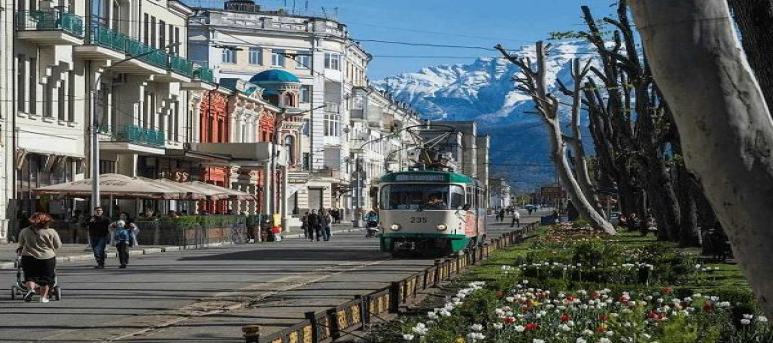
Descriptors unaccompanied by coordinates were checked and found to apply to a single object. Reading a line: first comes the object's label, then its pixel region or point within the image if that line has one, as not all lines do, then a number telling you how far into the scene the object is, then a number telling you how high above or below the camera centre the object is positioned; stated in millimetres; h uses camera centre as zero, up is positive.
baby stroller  20281 -1067
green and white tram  35312 +238
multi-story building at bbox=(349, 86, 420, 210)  112375 +8398
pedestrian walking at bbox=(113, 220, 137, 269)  30906 -525
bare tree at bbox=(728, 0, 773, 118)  11461 +1696
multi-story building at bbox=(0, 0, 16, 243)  43531 +3793
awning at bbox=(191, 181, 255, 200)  56188 +1324
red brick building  69375 +5219
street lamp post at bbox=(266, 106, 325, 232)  64438 +2705
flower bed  10680 -955
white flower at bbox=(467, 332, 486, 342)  10057 -937
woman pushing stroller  20078 -492
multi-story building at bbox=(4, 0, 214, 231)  45562 +5486
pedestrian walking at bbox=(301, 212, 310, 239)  59766 -209
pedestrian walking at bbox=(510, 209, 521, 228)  90794 +75
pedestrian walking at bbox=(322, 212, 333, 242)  57750 -369
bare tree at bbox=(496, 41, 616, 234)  45219 +3658
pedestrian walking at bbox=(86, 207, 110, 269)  30733 -320
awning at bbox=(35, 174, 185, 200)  44469 +1230
